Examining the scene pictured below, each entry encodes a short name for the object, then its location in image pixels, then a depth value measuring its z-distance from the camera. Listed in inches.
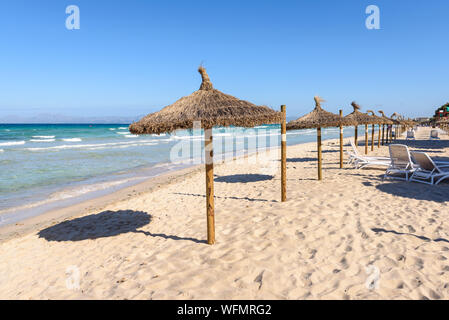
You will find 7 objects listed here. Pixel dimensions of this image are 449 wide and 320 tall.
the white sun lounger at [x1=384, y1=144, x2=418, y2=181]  289.3
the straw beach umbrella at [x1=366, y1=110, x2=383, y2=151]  481.7
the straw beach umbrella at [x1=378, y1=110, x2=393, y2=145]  518.2
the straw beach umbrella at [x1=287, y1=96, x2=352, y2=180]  296.4
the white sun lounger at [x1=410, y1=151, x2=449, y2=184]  260.7
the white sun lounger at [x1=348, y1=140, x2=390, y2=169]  347.6
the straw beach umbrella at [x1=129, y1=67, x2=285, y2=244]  140.8
